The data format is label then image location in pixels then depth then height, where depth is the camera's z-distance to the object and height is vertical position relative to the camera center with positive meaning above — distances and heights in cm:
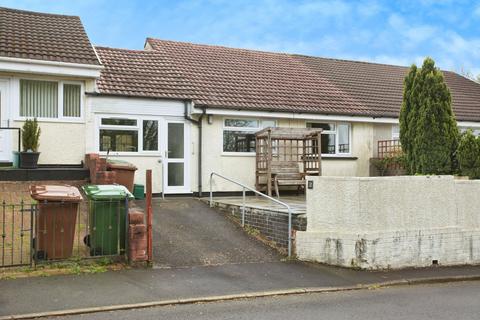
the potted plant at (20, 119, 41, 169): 1245 +42
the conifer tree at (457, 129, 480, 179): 1314 +24
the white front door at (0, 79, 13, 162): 1323 +79
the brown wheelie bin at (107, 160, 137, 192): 1238 -22
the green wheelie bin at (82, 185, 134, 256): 860 -95
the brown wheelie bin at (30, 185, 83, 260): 820 -96
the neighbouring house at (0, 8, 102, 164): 1326 +187
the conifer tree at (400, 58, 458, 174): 1420 +109
